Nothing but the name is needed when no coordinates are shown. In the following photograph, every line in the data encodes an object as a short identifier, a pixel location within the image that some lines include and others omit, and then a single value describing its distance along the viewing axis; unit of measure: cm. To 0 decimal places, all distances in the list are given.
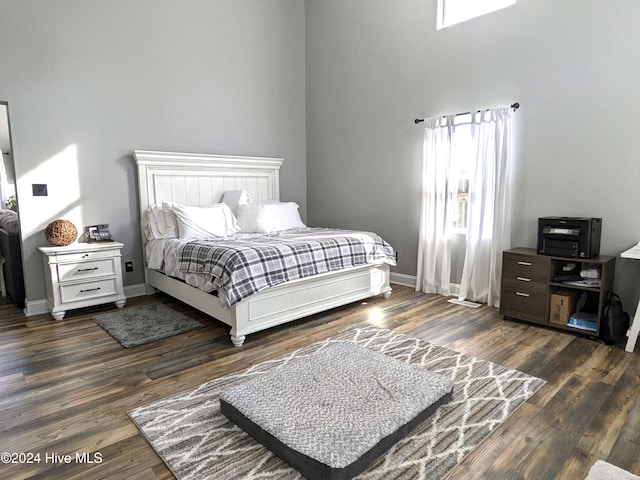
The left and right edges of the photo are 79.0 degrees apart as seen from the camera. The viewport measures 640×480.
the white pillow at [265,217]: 435
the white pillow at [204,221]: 390
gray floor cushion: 161
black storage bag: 284
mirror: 381
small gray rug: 307
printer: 298
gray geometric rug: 165
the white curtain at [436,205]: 407
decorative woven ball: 355
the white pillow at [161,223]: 404
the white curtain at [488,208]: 365
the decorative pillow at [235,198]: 461
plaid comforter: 288
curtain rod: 356
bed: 307
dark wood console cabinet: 307
